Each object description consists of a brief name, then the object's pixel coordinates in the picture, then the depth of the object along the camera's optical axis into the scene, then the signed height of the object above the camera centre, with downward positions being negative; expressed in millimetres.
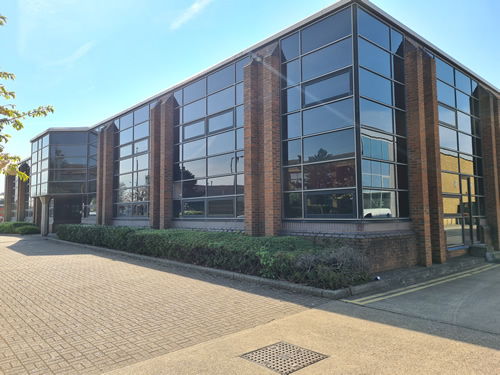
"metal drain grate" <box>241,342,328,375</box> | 3912 -1780
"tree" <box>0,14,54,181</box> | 3867 +1019
